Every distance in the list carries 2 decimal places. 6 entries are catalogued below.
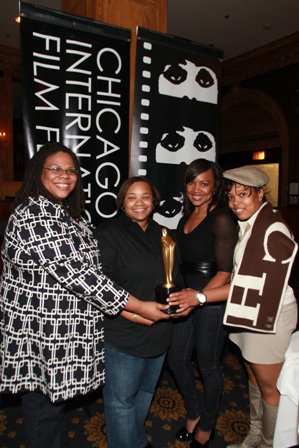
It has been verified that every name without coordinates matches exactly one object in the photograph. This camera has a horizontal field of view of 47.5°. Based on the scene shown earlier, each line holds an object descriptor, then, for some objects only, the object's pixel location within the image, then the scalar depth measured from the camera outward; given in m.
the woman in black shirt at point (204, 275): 1.83
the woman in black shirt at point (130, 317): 1.63
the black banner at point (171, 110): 2.65
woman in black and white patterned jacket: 1.47
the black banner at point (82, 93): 2.21
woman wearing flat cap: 1.63
